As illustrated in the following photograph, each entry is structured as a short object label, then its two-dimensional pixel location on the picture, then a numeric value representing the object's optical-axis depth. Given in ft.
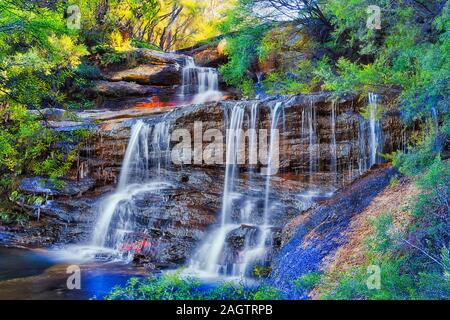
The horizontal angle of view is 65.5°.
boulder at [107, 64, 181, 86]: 64.69
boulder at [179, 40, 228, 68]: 67.00
